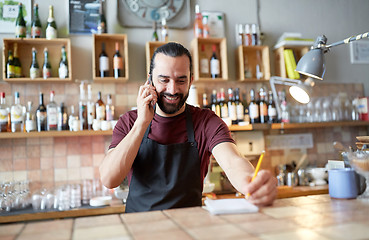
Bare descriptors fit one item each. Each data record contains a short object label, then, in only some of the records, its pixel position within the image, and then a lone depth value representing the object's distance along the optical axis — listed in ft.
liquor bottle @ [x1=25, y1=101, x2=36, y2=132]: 9.37
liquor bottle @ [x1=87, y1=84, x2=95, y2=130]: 9.95
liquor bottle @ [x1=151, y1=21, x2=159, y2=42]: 10.84
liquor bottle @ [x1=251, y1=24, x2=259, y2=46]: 11.39
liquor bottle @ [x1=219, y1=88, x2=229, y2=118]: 10.74
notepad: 3.68
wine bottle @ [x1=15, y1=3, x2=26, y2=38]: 9.68
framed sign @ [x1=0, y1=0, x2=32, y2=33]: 10.10
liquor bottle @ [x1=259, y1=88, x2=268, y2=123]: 11.09
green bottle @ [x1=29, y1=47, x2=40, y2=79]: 9.62
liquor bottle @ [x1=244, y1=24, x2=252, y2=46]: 11.39
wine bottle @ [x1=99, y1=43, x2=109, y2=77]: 10.10
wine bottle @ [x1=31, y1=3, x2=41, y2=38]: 9.76
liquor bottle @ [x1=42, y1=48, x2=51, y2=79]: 9.73
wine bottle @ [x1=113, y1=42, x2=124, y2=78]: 10.14
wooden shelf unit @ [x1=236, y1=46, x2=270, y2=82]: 11.00
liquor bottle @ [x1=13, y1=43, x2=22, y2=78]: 9.68
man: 5.48
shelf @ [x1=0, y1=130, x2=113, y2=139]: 8.98
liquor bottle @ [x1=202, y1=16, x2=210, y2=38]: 11.04
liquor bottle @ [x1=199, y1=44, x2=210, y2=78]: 10.84
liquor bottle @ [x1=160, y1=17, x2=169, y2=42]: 10.63
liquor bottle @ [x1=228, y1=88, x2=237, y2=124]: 10.77
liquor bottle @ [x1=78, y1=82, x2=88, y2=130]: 10.07
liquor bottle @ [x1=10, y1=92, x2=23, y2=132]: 9.34
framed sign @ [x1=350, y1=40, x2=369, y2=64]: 12.91
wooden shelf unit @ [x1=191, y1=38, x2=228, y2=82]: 10.56
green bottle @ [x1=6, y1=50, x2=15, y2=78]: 9.45
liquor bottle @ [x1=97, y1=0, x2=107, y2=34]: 10.27
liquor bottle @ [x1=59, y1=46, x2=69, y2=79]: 9.74
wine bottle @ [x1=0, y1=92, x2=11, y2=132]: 9.34
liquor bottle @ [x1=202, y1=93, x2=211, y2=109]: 10.83
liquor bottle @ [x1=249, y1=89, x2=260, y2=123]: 10.94
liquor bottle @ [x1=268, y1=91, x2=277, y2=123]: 11.06
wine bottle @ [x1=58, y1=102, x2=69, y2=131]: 9.71
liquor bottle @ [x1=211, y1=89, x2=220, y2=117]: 10.77
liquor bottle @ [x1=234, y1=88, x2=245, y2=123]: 10.82
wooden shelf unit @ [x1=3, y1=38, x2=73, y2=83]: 9.52
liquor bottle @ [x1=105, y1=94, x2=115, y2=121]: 10.08
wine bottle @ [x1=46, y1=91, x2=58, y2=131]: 9.61
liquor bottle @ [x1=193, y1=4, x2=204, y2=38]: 11.05
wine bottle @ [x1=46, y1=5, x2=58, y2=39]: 9.86
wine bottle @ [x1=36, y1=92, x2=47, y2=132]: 9.59
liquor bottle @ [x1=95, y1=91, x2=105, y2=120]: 10.00
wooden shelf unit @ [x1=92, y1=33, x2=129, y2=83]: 9.95
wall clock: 10.91
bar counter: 2.97
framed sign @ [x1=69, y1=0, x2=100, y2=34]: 10.43
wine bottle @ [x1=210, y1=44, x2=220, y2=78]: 10.79
